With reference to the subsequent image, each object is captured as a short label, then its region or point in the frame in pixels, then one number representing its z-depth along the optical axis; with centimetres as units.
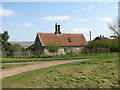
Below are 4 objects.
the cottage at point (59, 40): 4276
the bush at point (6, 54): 4116
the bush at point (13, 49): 4038
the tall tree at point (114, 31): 4209
